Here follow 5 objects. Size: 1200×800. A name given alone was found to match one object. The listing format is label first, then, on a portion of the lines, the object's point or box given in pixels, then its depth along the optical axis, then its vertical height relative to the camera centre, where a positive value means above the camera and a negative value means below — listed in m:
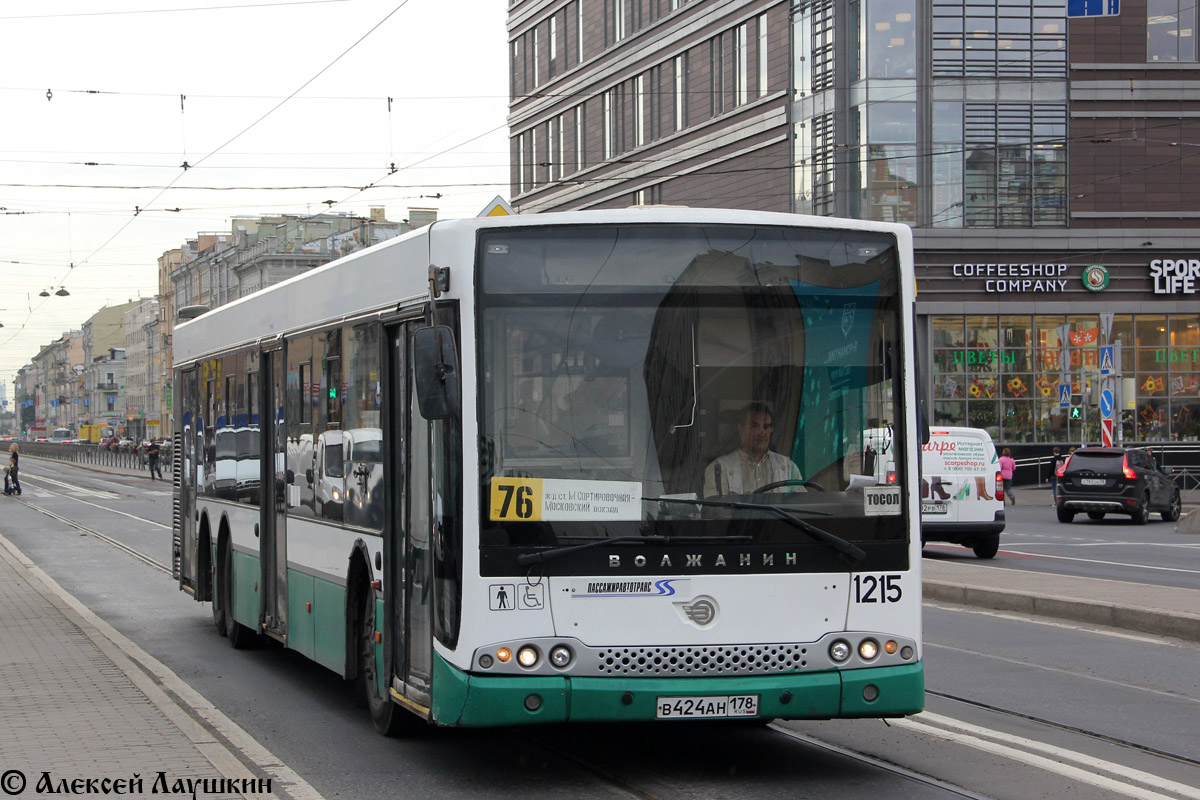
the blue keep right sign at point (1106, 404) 43.59 +0.06
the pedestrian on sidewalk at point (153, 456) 66.56 -1.66
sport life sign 46.44 +3.86
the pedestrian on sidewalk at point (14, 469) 50.38 -1.65
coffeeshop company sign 45.41 +3.79
